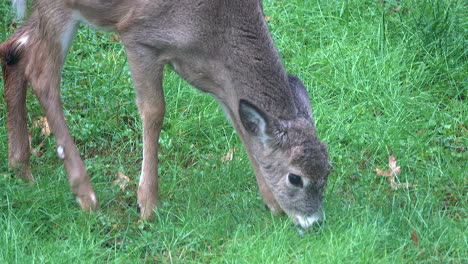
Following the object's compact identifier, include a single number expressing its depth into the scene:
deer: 10.85
